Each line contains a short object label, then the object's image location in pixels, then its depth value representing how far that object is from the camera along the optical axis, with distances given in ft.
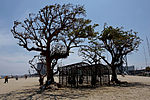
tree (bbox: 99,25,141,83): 71.20
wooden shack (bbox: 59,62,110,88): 56.67
